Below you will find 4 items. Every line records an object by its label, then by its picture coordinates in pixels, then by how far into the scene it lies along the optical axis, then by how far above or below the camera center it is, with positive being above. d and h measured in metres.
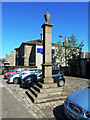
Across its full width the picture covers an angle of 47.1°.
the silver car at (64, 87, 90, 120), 2.78 -1.27
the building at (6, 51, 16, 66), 45.41 +2.03
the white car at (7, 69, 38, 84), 10.26 -1.54
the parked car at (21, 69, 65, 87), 8.92 -1.26
